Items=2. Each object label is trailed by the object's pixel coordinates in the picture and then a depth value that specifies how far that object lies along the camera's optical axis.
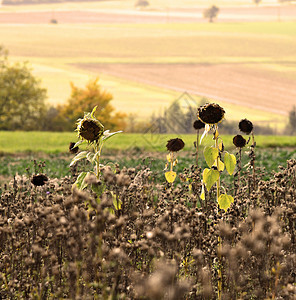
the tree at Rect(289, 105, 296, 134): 96.49
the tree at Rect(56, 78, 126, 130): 98.31
